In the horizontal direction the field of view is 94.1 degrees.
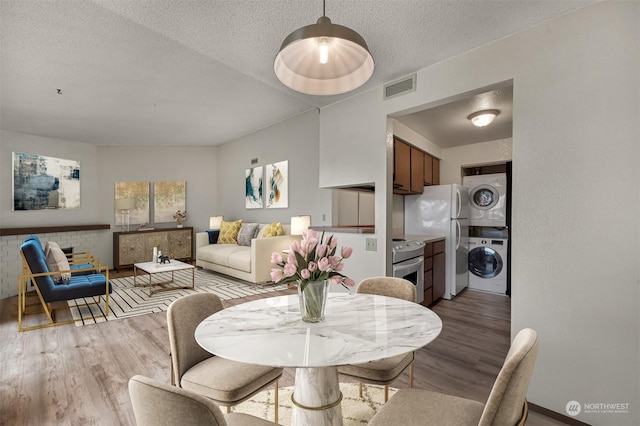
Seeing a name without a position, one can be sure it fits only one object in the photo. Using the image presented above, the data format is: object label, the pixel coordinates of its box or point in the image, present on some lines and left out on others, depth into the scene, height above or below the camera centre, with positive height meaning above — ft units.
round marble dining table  3.27 -1.62
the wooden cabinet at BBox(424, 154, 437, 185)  15.43 +2.16
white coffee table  14.20 -2.83
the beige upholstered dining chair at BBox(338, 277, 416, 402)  4.90 -2.63
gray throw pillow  18.37 -1.45
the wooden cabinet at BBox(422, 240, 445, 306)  12.54 -2.72
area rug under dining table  5.87 -4.09
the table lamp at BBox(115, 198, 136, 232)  20.27 +0.19
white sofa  15.05 -2.56
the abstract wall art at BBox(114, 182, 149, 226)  20.92 +0.97
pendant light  4.16 +2.44
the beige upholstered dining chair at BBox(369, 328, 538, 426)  2.81 -2.51
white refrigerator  14.23 -0.57
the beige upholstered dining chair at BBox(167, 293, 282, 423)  4.35 -2.53
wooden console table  20.02 -2.47
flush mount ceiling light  11.38 +3.60
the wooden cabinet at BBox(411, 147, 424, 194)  13.91 +1.88
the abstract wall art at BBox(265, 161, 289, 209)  17.78 +1.58
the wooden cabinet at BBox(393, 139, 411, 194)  12.20 +1.86
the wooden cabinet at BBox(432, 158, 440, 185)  16.72 +2.20
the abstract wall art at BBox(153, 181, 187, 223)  22.41 +0.78
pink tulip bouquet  4.11 -0.75
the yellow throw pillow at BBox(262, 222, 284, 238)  16.40 -1.11
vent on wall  8.45 +3.62
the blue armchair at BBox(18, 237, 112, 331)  10.04 -2.75
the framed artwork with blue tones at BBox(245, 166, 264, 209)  19.81 +1.51
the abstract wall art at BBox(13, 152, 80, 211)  15.74 +1.55
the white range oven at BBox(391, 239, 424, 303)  10.21 -1.87
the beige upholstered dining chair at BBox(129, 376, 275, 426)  2.34 -1.57
